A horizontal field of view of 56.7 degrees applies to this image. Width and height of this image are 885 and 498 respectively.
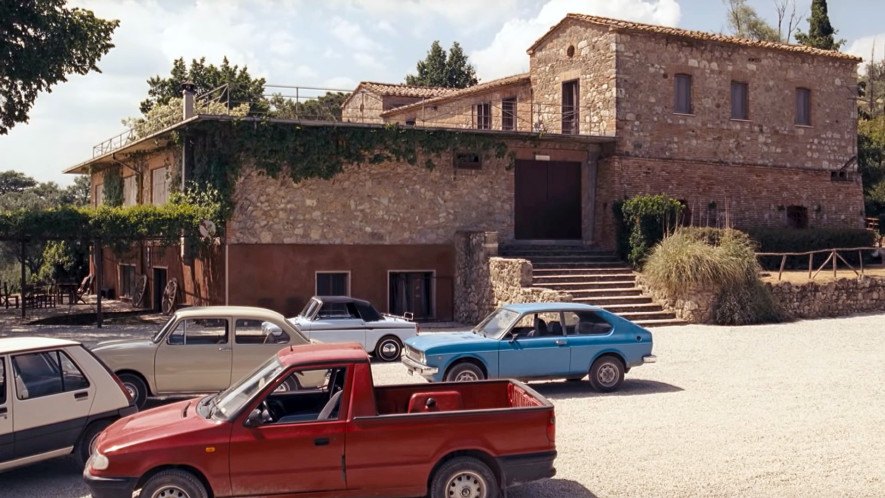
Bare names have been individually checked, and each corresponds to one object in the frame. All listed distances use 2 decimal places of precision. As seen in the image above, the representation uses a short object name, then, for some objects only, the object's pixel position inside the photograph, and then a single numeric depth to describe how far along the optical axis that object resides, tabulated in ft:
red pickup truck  21.48
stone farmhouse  71.51
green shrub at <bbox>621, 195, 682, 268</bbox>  76.89
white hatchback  25.08
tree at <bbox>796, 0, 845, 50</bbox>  138.41
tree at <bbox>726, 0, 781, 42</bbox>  159.94
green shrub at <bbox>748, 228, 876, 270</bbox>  85.92
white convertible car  51.08
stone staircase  69.67
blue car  39.40
